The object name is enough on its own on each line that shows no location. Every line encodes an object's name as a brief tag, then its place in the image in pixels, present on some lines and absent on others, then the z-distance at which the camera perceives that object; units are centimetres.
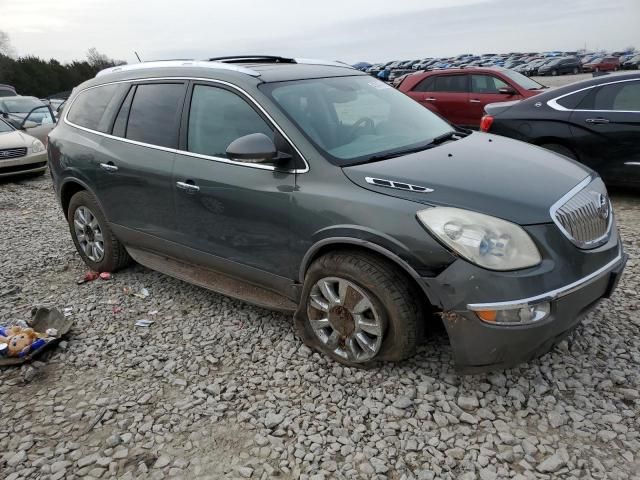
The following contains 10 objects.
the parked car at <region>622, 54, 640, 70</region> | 4100
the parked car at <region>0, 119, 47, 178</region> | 972
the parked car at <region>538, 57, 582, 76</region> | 4222
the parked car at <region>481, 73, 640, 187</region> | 608
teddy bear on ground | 357
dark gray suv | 263
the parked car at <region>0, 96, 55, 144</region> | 1190
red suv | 1002
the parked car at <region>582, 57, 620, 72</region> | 4057
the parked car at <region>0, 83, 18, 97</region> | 1686
